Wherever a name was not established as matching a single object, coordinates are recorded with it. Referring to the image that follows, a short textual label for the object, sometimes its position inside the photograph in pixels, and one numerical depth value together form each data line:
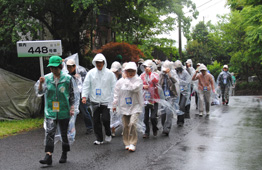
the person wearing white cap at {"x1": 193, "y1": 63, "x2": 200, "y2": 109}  13.45
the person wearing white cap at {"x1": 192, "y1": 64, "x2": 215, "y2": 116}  12.87
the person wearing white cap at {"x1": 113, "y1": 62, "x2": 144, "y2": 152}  7.21
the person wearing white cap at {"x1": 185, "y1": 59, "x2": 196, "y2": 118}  12.95
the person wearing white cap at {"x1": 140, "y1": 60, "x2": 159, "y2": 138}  8.43
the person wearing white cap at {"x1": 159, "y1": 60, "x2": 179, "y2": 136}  8.81
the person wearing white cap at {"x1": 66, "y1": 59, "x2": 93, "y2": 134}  8.75
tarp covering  11.61
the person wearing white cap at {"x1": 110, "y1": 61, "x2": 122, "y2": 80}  9.36
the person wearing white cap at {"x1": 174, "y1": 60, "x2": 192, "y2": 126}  10.80
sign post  6.91
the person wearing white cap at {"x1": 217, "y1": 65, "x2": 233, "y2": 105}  17.36
